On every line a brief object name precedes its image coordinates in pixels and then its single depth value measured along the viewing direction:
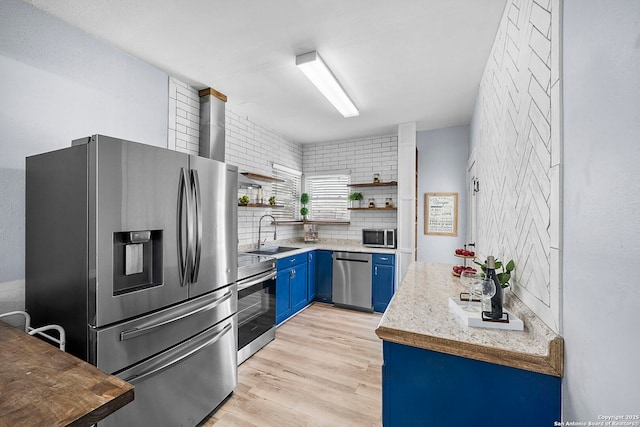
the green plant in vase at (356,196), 4.54
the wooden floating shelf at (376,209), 4.36
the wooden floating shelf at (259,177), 3.62
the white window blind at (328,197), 4.88
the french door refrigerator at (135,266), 1.33
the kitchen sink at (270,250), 3.69
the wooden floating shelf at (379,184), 4.24
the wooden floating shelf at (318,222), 4.47
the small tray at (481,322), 1.15
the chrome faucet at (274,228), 3.99
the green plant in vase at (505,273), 1.36
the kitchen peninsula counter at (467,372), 0.96
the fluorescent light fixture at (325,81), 2.26
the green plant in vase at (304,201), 4.93
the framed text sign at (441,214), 4.12
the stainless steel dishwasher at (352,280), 3.94
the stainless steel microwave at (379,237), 4.07
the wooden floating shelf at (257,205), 3.52
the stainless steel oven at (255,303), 2.55
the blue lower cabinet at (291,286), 3.35
